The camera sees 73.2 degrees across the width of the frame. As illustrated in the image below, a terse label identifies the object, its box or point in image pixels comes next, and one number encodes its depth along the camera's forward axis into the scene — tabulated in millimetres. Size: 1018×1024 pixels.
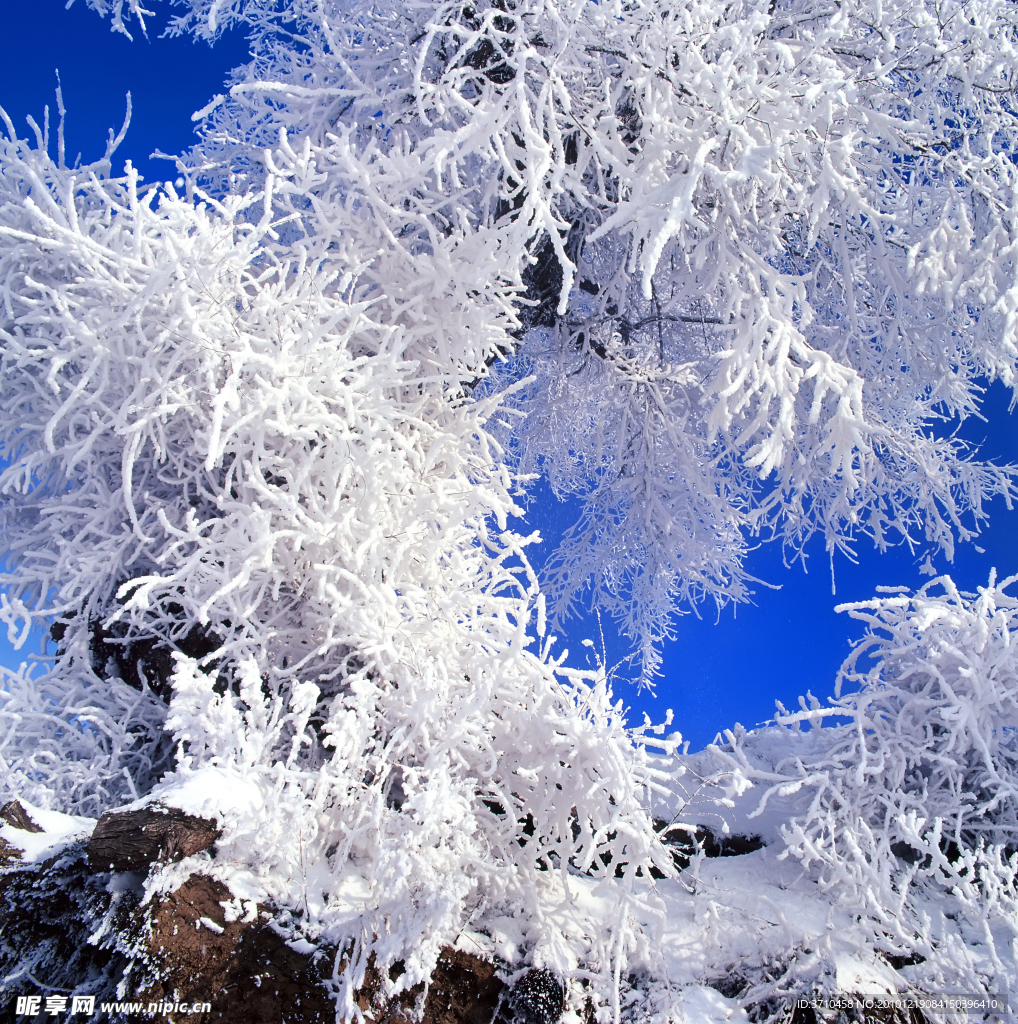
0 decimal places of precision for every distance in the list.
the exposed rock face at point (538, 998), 2557
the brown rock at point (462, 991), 2561
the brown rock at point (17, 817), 2916
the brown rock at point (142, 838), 2539
